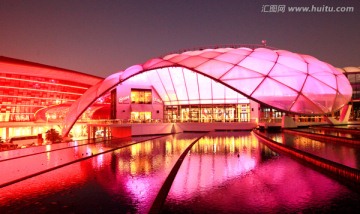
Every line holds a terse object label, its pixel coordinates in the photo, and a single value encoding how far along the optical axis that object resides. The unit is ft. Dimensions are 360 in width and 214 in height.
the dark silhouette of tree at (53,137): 126.17
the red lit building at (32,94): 197.47
